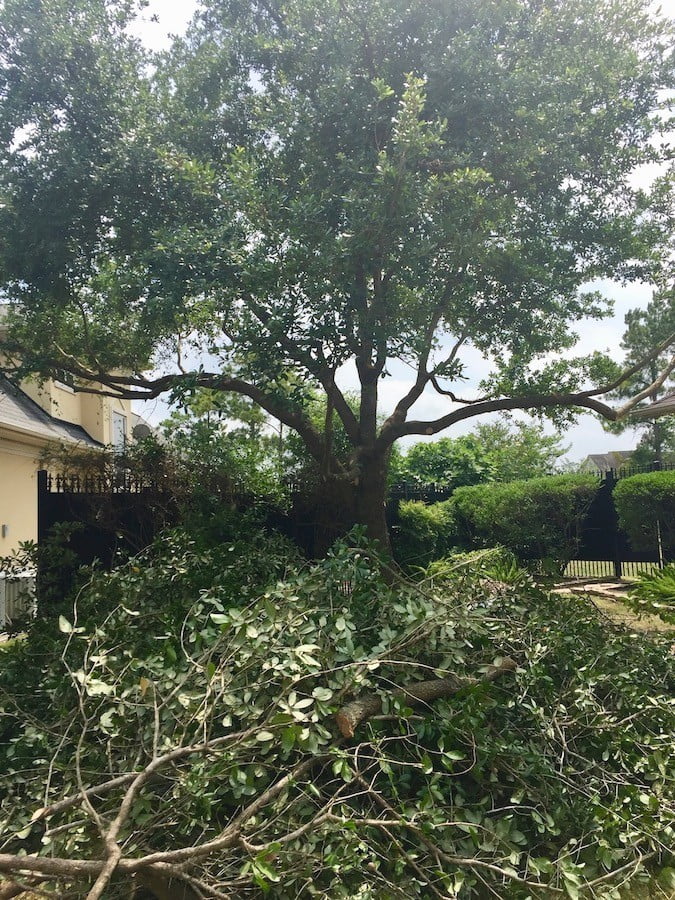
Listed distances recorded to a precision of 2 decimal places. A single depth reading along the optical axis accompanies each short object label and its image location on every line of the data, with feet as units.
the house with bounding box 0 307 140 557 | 39.73
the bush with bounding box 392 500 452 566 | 38.19
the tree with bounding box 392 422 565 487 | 63.62
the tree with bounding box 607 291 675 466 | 81.46
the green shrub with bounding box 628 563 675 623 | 20.49
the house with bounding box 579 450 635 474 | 170.76
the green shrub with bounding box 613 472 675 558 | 37.88
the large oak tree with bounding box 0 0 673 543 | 21.95
